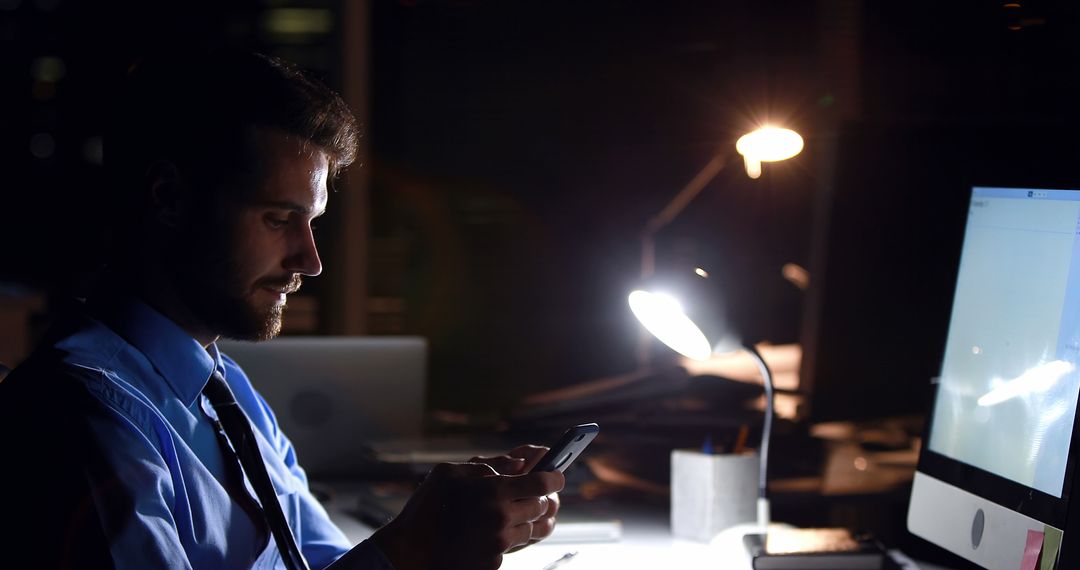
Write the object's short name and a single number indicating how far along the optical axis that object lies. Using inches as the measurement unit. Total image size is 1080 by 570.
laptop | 66.2
